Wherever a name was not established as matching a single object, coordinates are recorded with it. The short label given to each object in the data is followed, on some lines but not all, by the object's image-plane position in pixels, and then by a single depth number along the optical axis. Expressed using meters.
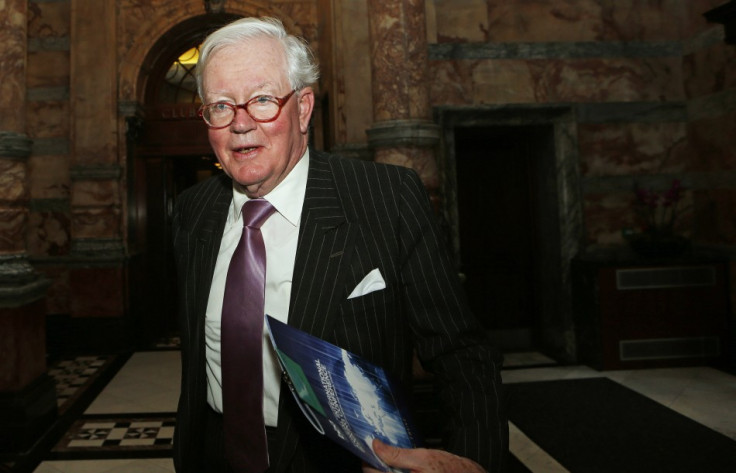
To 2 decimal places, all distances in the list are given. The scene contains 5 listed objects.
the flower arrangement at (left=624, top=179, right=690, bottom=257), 5.18
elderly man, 1.13
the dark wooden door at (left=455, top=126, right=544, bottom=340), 6.16
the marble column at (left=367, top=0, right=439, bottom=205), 3.35
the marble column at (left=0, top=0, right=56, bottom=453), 3.61
